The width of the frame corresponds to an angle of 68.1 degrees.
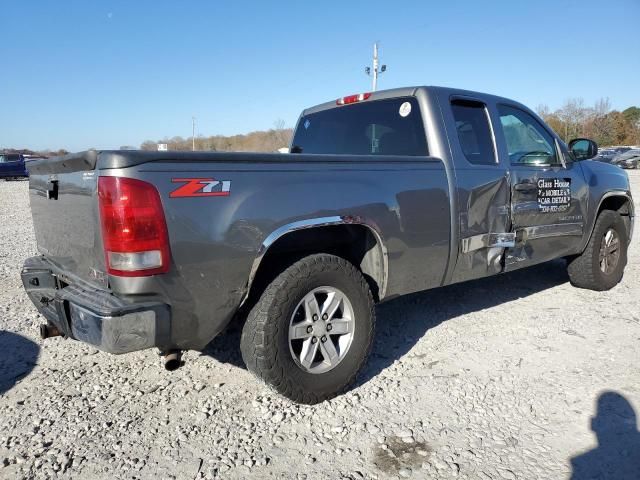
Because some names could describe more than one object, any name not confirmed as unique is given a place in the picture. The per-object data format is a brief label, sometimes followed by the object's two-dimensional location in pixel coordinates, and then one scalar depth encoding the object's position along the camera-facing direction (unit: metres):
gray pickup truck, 2.23
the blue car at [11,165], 25.89
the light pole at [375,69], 31.70
